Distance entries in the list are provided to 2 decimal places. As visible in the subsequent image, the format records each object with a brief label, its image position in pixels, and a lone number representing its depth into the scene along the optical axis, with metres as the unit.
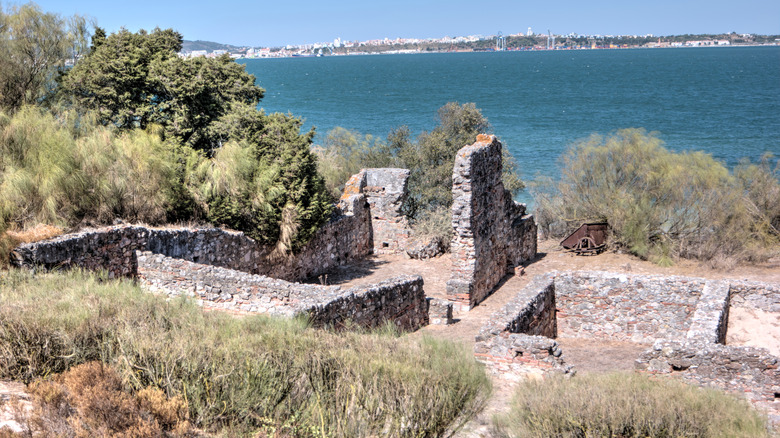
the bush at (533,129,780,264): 20.28
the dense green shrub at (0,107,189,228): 14.02
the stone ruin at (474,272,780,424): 9.20
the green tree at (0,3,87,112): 18.36
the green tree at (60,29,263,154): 18.36
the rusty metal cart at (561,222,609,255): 20.78
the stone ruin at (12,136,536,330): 11.72
